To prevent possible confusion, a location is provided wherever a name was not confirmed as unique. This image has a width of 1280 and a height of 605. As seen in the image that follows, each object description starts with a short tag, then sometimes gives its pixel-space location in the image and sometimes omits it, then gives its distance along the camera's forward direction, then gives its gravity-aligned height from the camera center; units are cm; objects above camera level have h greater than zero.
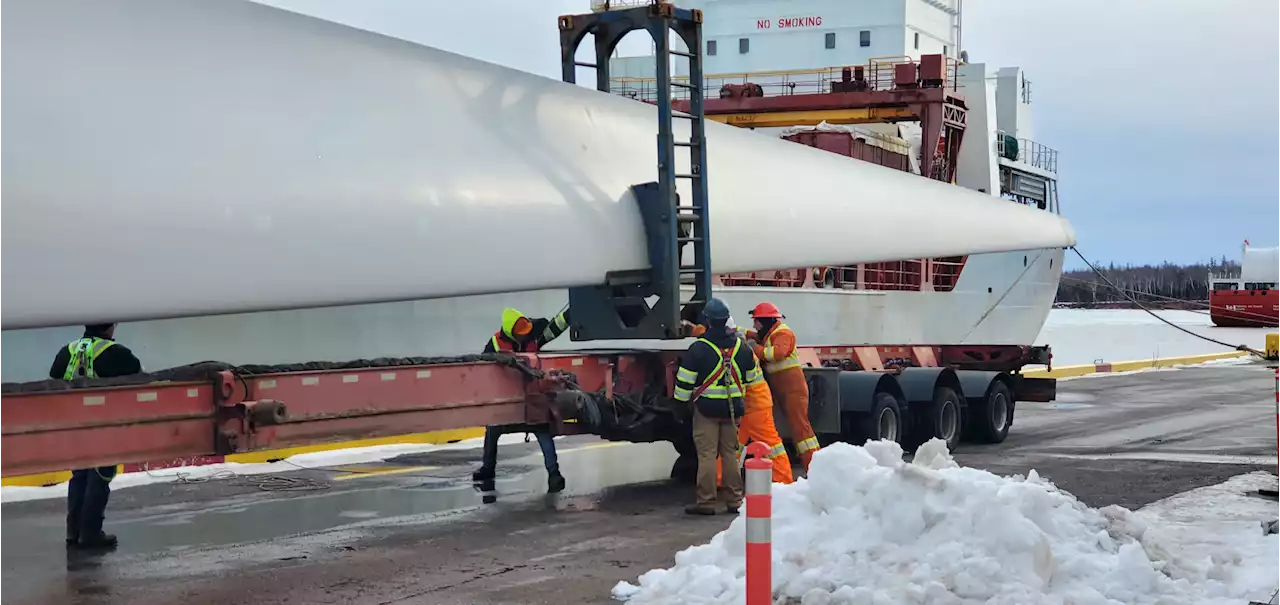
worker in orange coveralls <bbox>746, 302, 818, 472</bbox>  1062 -60
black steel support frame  949 +54
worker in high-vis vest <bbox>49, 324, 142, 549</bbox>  793 -36
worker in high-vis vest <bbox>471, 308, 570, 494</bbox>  1062 -28
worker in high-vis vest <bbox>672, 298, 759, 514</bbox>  957 -62
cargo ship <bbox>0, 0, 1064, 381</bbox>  1253 +170
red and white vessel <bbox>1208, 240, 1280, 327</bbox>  5819 +20
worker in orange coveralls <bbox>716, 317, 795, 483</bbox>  989 -88
